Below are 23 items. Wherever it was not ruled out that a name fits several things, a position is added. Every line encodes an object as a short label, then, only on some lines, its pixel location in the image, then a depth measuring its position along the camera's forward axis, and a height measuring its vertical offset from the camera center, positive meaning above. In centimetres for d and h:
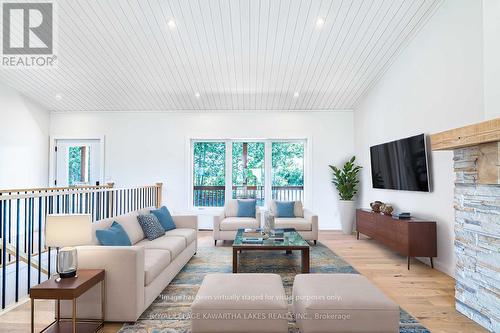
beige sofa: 237 -91
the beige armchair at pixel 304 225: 505 -89
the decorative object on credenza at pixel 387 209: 453 -57
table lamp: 221 -47
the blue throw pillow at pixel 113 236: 268 -59
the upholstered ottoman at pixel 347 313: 189 -93
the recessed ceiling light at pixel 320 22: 399 +219
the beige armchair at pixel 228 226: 514 -91
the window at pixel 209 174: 685 +5
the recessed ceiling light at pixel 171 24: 403 +220
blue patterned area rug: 234 -124
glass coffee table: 342 -86
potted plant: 614 -38
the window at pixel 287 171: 680 +10
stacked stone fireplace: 224 -59
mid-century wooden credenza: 371 -85
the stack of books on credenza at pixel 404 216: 414 -61
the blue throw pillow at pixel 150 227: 375 -68
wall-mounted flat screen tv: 401 +16
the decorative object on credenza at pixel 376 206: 487 -55
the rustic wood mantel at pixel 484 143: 203 +25
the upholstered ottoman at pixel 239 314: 189 -93
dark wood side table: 197 -82
